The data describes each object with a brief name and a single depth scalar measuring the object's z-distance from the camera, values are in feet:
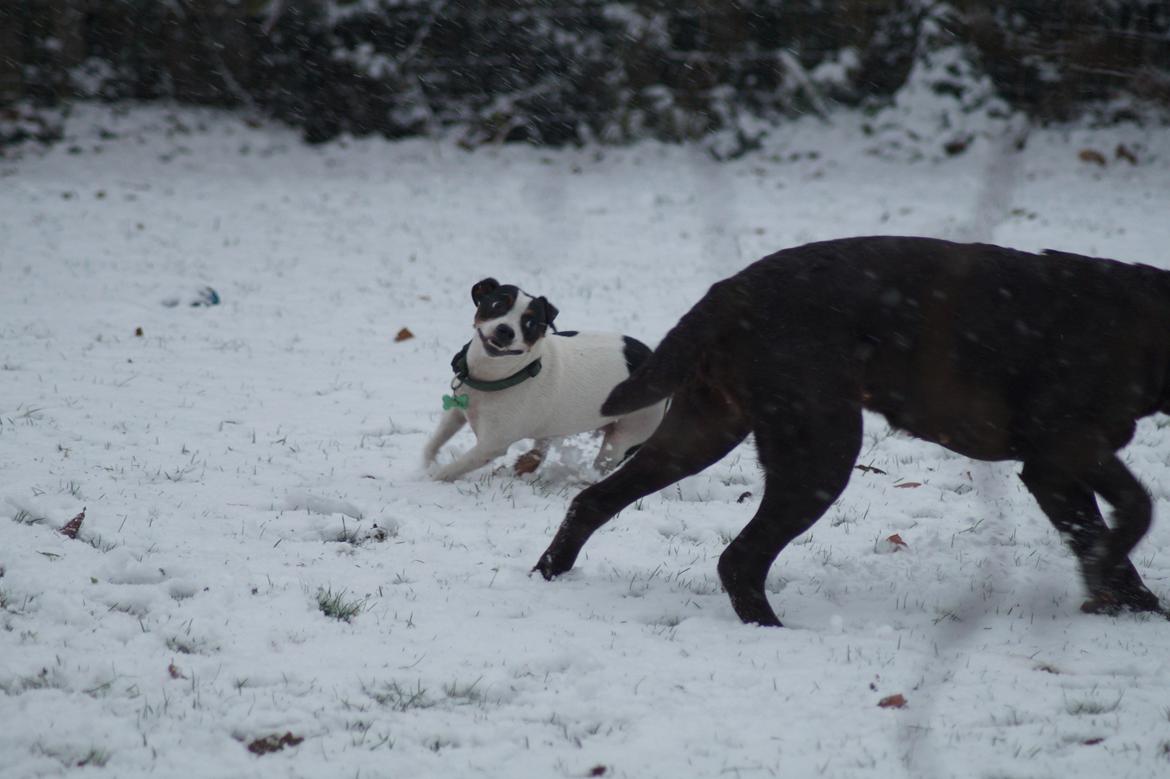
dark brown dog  23.20
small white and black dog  34.88
